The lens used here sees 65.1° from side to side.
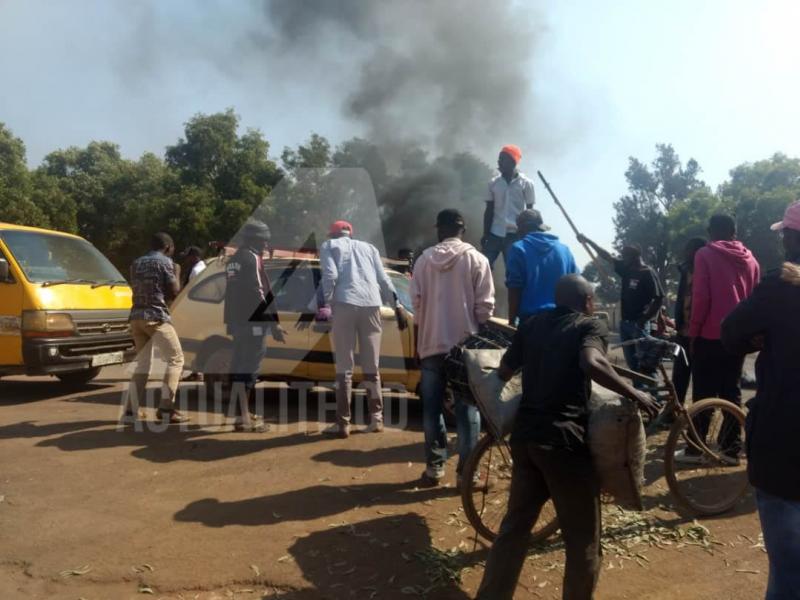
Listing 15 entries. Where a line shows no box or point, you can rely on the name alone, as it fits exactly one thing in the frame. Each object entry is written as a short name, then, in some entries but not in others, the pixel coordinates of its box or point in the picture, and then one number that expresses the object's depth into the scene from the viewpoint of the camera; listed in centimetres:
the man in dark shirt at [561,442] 267
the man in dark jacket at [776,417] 213
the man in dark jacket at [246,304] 577
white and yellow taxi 657
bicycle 362
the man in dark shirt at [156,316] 589
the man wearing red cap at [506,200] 546
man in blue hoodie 436
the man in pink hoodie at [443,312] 432
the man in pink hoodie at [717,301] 491
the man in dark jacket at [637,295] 673
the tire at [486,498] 357
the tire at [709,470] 405
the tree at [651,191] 4659
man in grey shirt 540
